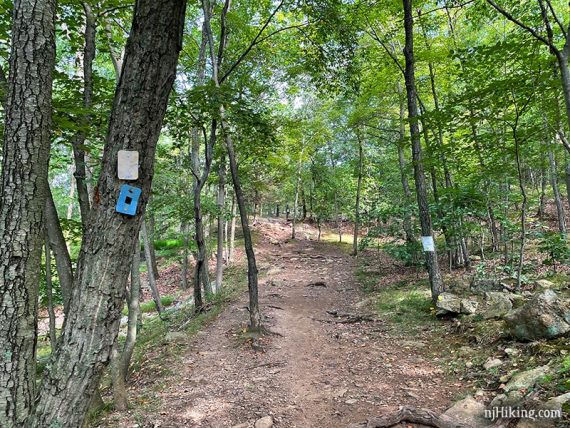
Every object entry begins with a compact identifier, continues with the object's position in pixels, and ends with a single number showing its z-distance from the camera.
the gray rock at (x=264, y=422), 3.72
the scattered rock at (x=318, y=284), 12.06
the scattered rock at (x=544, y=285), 6.22
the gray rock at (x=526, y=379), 3.26
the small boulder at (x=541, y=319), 4.14
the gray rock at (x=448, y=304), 6.57
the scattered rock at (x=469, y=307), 6.23
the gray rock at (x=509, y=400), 3.01
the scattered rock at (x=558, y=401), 2.63
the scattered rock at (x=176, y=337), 7.03
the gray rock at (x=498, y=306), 5.57
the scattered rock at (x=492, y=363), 4.21
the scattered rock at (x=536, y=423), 2.55
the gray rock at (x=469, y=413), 3.08
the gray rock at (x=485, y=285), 7.50
